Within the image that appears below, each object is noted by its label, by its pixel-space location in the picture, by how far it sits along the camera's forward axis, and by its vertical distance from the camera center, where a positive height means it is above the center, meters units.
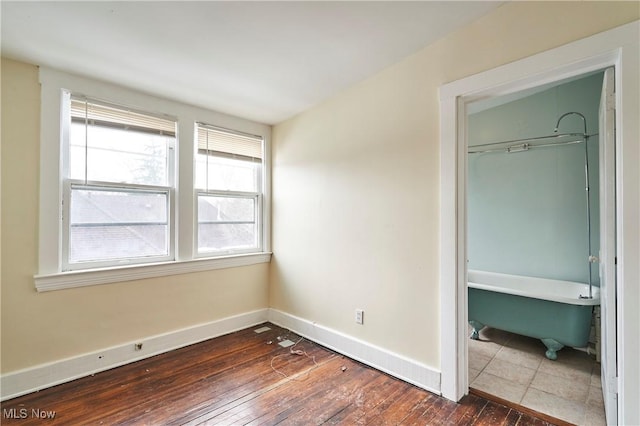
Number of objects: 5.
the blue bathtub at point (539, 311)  2.55 -0.84
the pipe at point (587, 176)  2.98 +0.38
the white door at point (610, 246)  1.55 -0.15
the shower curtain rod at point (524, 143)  3.09 +0.82
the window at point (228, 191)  3.09 +0.26
